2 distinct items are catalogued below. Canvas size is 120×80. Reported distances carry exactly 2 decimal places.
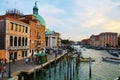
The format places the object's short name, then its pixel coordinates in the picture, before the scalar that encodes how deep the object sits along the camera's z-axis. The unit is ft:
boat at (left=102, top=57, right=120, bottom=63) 78.29
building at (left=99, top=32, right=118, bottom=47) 238.01
